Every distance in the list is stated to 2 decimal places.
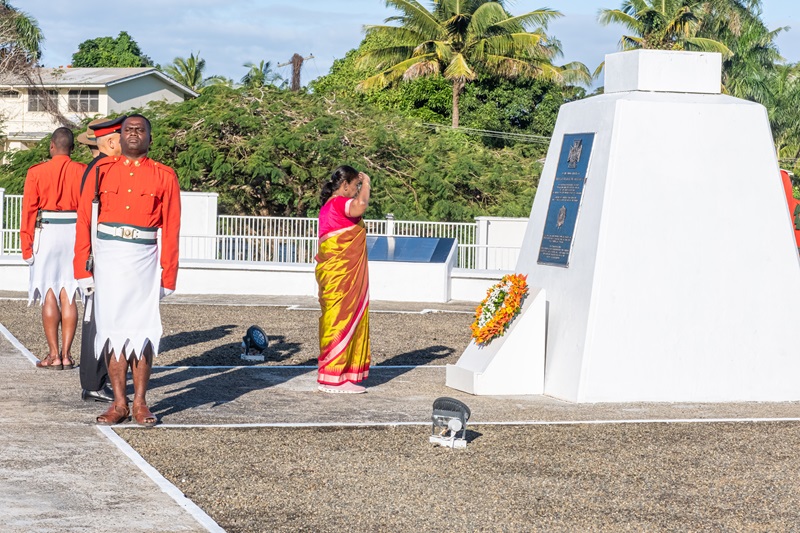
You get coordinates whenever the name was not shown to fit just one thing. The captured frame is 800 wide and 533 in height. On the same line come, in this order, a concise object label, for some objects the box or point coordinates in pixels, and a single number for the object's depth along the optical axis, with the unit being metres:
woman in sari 9.73
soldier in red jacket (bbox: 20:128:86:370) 10.73
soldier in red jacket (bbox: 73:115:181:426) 7.70
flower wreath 10.02
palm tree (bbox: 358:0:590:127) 44.50
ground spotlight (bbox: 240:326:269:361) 12.06
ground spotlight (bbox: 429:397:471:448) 7.37
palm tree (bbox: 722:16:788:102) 51.78
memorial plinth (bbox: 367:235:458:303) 20.97
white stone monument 9.54
